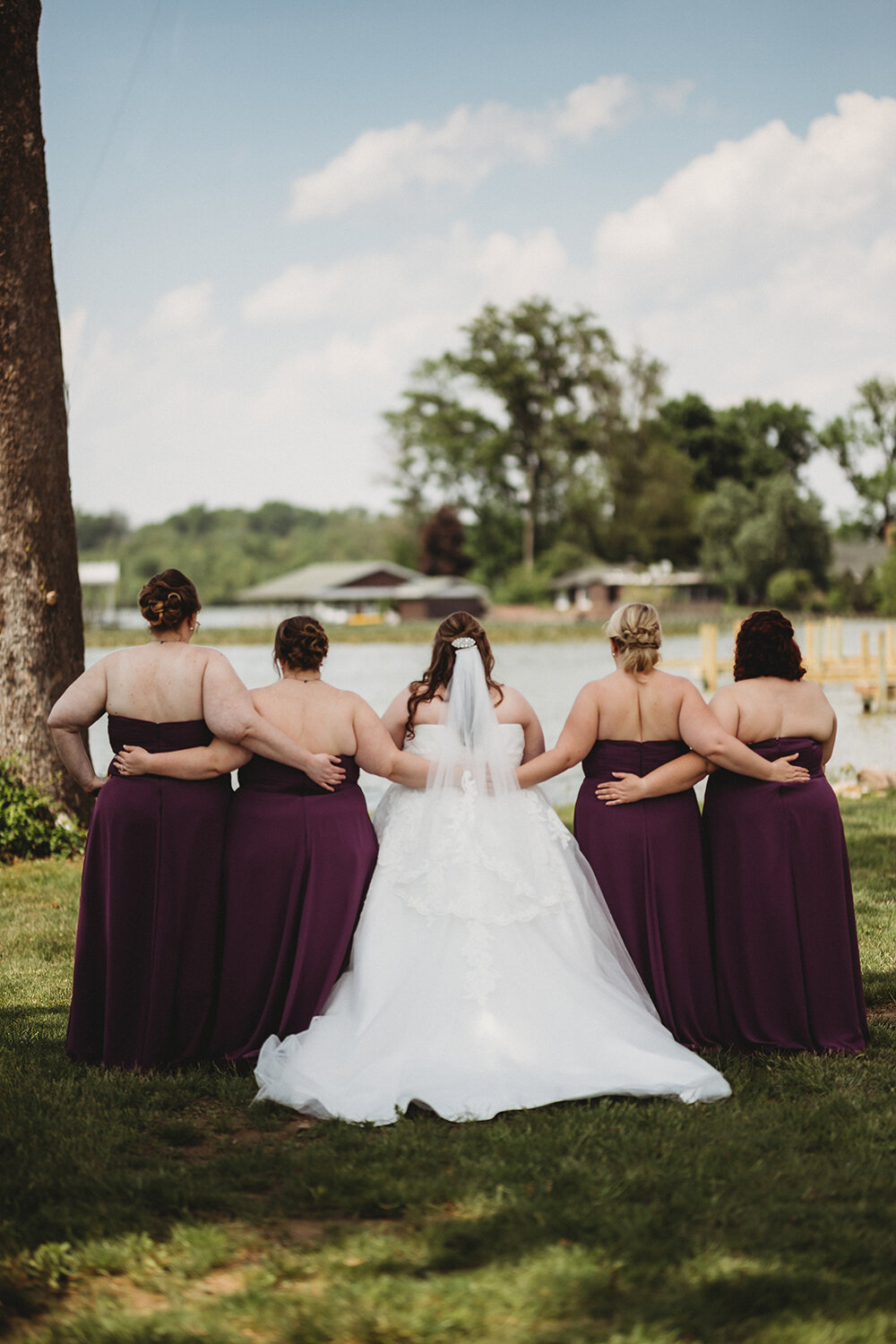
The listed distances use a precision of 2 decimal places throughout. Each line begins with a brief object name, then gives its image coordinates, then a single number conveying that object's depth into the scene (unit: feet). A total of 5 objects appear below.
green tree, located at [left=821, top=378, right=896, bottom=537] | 302.66
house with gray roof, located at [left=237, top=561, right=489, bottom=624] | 315.78
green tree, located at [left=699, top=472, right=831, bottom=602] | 276.82
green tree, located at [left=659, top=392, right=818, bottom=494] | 348.18
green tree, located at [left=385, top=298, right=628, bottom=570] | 284.41
